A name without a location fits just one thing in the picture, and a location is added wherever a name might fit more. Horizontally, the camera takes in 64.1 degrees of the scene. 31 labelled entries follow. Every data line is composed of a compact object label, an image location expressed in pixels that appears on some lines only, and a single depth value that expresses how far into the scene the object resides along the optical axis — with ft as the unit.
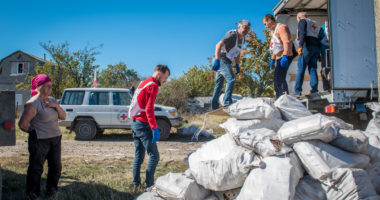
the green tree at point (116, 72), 132.71
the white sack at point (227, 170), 8.77
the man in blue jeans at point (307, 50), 17.12
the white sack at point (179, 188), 9.32
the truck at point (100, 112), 32.07
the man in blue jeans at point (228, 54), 15.28
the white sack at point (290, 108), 11.06
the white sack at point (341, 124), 9.91
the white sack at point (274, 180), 7.88
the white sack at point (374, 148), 9.68
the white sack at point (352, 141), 9.11
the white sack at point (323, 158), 8.44
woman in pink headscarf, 10.80
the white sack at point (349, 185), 7.98
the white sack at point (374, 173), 9.25
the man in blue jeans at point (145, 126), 12.25
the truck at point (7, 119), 8.96
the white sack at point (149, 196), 10.15
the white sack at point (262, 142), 8.81
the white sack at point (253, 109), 10.46
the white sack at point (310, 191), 8.43
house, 103.14
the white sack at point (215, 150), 10.00
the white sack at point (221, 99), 15.47
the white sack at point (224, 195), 9.18
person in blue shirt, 18.02
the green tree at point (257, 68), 54.19
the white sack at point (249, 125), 10.27
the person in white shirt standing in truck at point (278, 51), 16.30
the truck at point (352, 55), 15.31
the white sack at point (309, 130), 8.81
